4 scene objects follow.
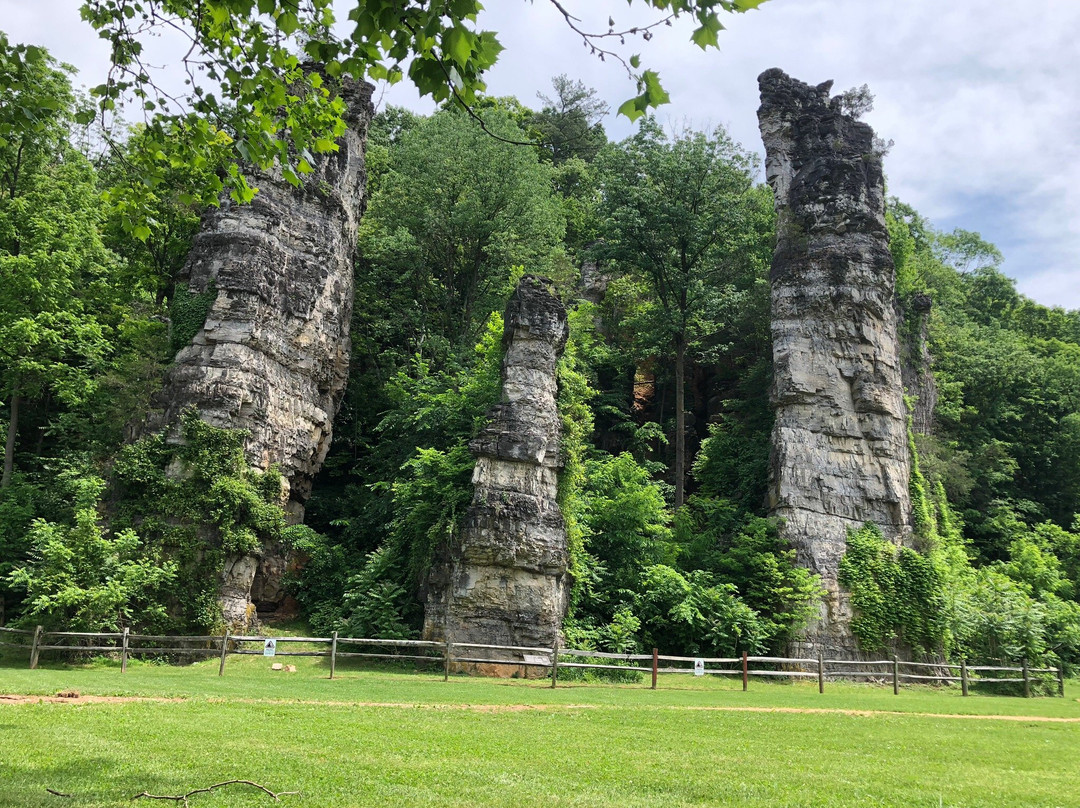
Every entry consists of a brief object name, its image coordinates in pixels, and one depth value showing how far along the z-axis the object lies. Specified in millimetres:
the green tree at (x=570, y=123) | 51438
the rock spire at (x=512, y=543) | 19078
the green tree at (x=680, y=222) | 30828
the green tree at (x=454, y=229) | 31062
